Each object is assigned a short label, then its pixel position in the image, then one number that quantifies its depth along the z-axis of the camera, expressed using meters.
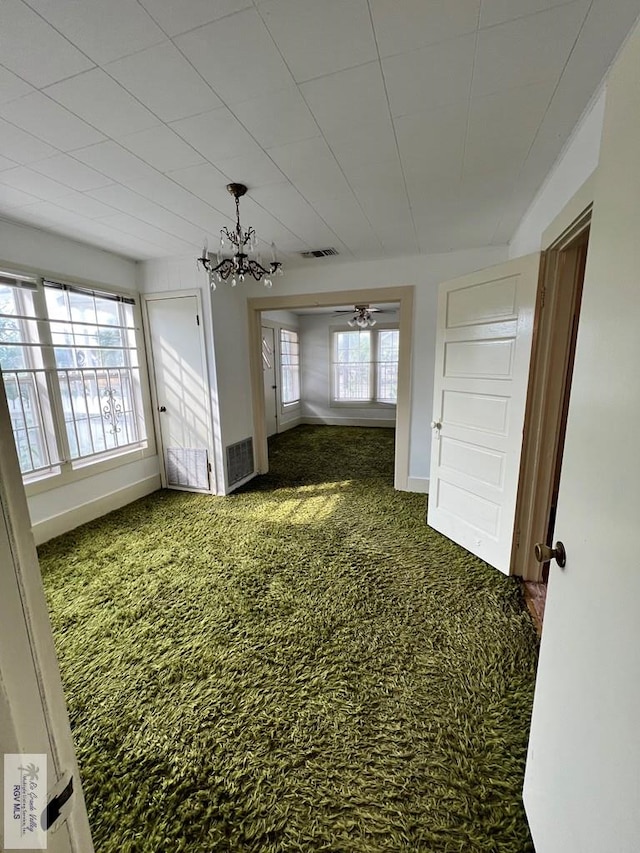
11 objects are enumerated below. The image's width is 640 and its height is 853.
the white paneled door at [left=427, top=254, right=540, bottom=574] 2.13
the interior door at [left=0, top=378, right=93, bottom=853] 0.46
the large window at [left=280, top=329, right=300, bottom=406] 7.23
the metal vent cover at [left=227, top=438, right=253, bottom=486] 3.94
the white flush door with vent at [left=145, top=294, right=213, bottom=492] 3.60
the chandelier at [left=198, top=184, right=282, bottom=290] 2.33
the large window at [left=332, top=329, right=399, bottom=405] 7.27
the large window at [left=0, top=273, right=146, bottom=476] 2.67
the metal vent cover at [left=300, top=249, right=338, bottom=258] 3.40
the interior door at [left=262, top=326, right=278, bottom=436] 6.56
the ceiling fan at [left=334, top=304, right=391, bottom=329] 5.80
